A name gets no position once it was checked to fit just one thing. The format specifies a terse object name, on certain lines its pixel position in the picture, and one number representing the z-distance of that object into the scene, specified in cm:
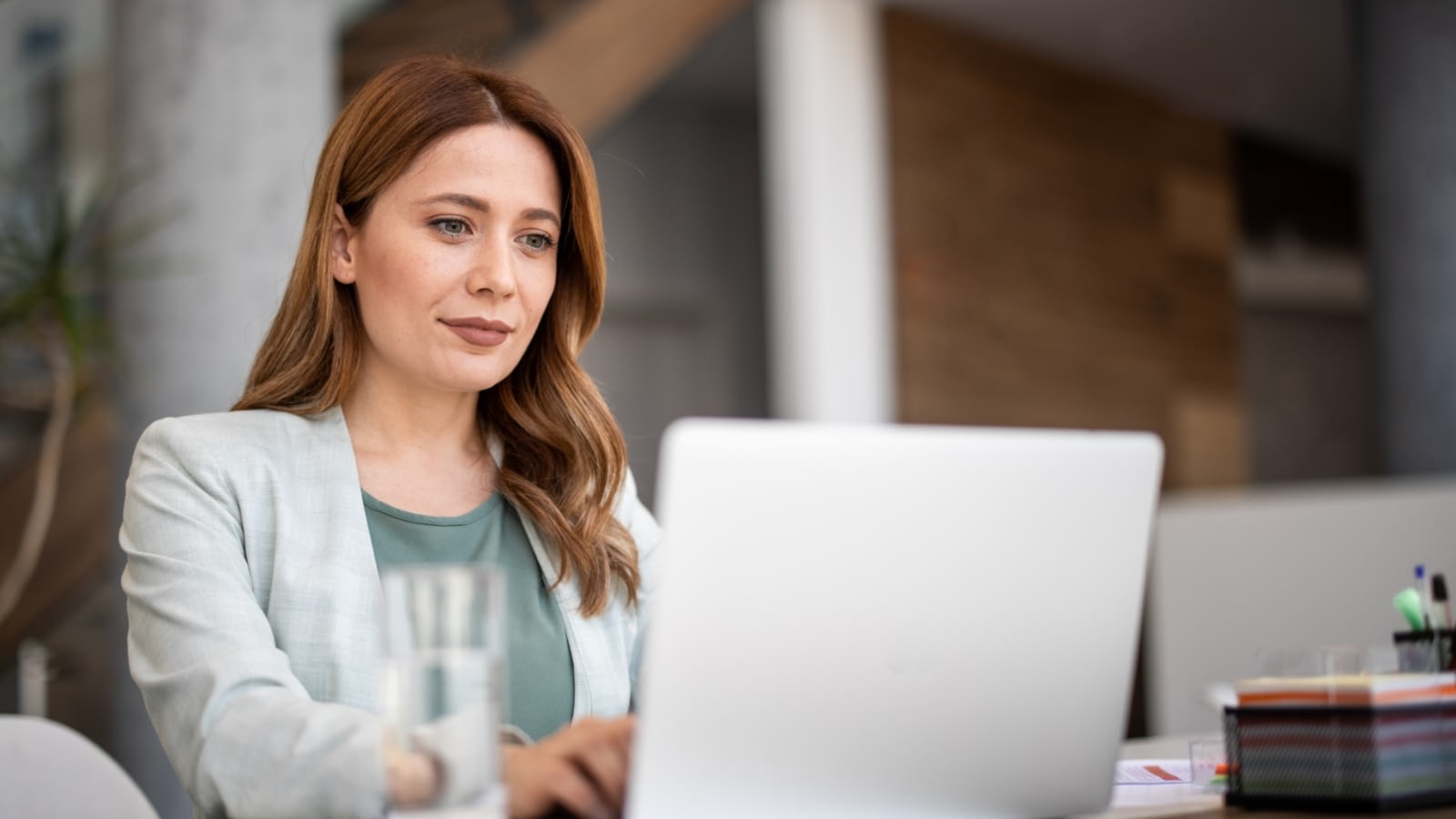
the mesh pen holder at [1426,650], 133
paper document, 141
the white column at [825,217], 576
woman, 138
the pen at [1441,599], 141
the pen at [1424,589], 143
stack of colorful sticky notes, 113
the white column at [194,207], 352
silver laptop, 90
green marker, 143
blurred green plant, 348
